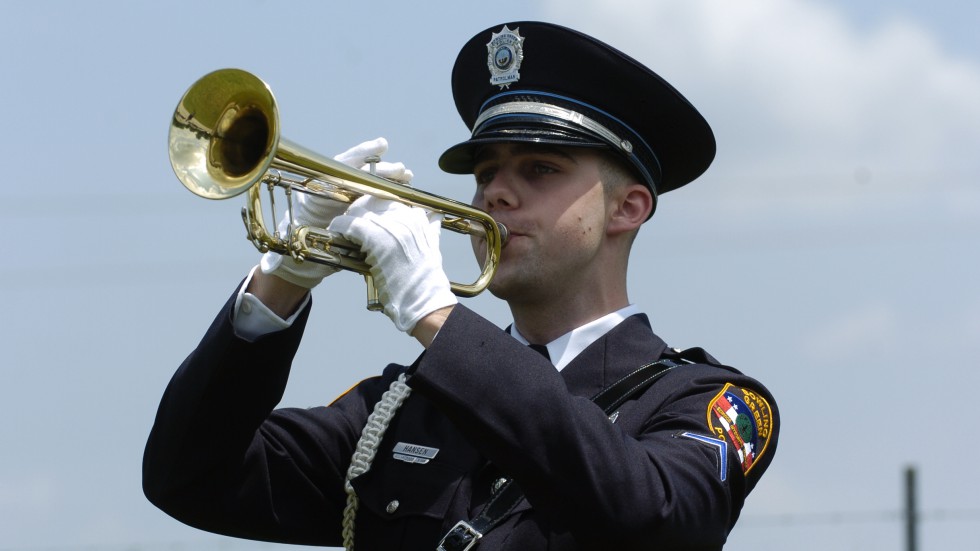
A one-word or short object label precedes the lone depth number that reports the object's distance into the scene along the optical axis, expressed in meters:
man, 9.24
